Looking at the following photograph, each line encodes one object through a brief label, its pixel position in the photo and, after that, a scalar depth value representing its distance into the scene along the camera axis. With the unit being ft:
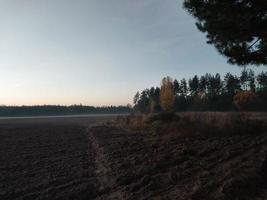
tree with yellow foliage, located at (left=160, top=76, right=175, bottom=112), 135.85
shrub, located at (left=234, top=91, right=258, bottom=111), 139.41
